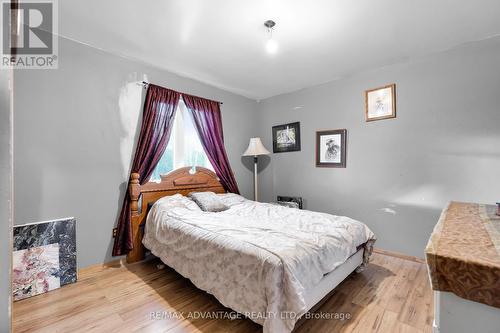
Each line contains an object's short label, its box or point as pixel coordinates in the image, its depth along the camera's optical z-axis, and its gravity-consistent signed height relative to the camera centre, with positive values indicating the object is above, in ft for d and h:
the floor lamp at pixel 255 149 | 12.44 +0.99
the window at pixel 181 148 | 10.18 +0.95
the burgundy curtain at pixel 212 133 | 11.00 +1.75
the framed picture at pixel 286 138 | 12.50 +1.68
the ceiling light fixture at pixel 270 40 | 6.65 +4.32
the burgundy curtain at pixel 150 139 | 8.36 +1.17
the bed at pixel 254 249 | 4.47 -2.15
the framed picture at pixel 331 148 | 10.75 +0.89
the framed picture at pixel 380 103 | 9.33 +2.75
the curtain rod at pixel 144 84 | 9.19 +3.49
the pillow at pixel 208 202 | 9.05 -1.49
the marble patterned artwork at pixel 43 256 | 6.34 -2.72
